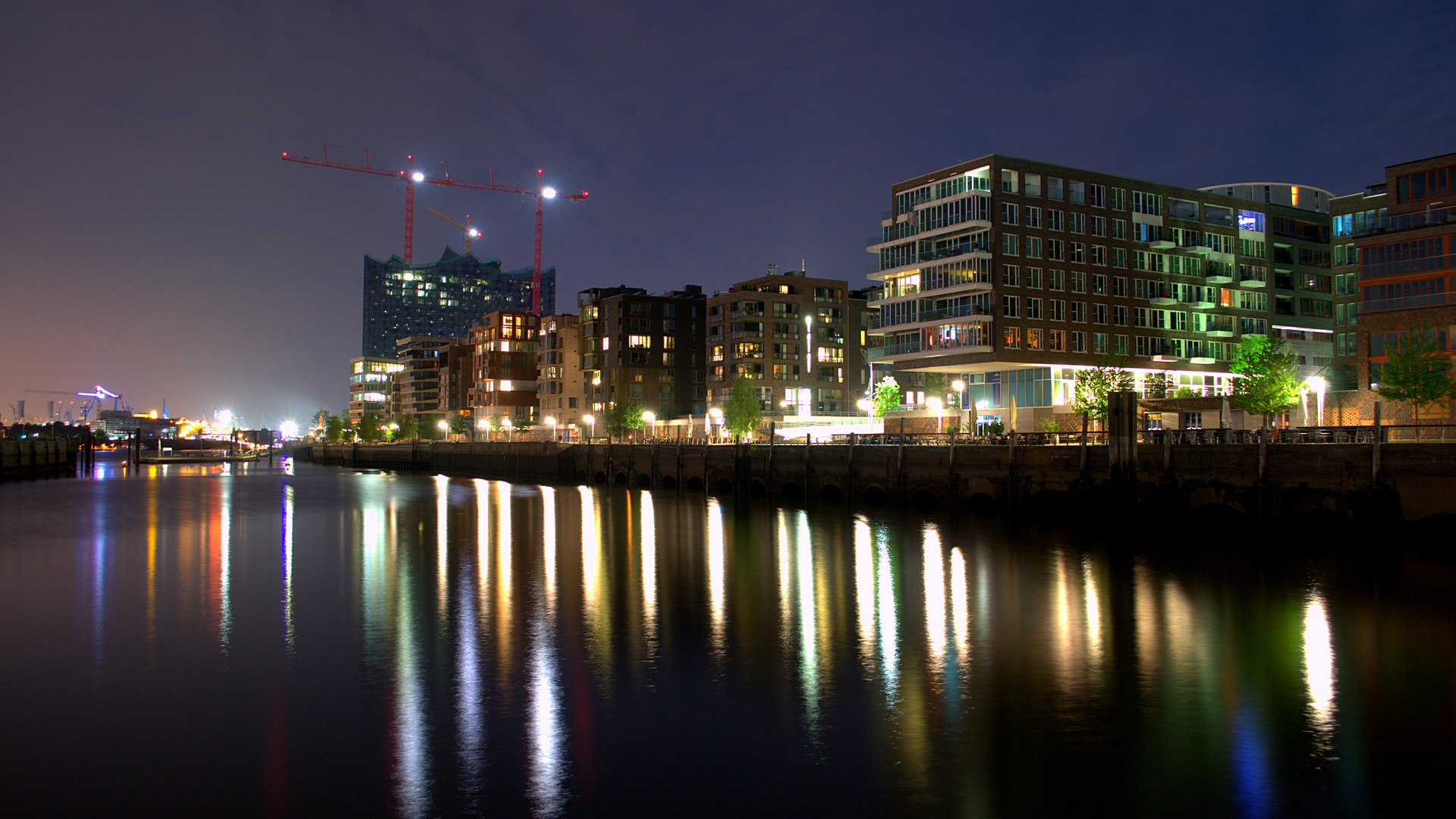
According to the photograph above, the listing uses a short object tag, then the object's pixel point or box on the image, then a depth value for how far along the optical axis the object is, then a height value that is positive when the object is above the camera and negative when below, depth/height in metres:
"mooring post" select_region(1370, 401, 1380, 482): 38.28 -1.14
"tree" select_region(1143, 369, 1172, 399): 90.88 +4.46
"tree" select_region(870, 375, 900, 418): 116.12 +4.71
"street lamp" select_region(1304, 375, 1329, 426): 67.06 +3.16
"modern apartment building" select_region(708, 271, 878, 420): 148.00 +14.93
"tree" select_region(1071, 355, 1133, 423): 77.11 +4.18
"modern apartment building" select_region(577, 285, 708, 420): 168.88 +15.84
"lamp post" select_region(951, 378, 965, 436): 96.69 +3.94
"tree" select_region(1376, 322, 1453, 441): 67.06 +3.94
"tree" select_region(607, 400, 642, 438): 147.38 +3.23
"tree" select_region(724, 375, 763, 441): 124.19 +3.68
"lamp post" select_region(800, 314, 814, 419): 148.38 +13.72
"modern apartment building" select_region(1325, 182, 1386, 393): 102.31 +18.24
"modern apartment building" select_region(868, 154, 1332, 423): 95.69 +16.58
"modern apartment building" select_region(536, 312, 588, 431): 187.00 +13.50
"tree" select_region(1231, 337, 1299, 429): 77.75 +4.11
